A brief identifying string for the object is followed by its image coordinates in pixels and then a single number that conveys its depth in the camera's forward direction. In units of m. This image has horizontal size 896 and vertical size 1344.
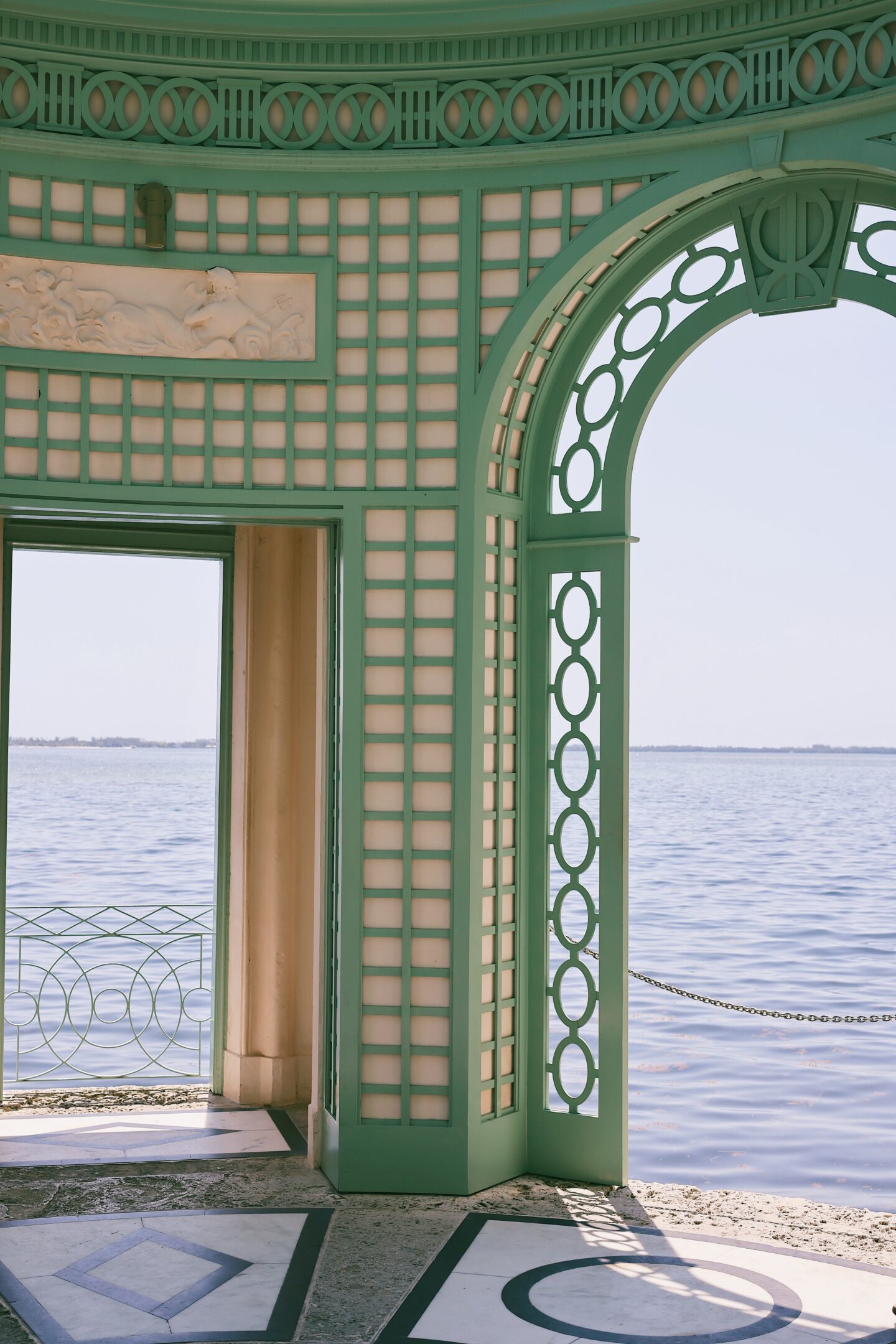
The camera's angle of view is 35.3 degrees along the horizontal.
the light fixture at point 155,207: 5.08
